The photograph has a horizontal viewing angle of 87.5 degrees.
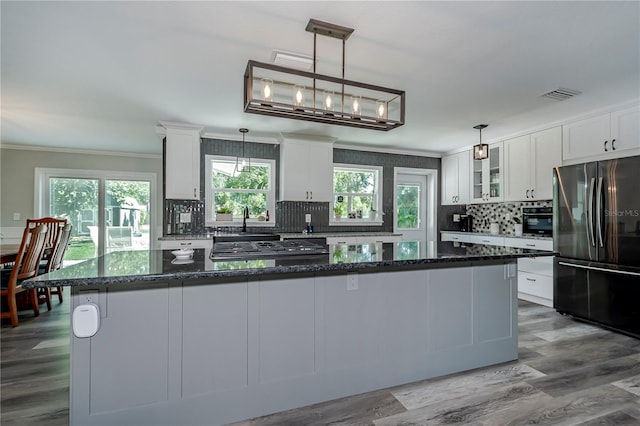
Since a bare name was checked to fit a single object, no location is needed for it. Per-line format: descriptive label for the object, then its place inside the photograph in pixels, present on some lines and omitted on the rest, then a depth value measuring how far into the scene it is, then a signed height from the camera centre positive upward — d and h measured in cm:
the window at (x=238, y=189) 486 +37
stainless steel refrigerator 310 -29
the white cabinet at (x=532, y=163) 417 +66
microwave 434 -10
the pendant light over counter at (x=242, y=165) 496 +73
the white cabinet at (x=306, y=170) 482 +64
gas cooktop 207 -24
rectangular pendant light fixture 191 +67
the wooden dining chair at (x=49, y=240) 390 -32
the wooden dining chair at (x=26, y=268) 337 -58
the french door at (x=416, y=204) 606 +17
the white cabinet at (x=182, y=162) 432 +67
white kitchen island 166 -69
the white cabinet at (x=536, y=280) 411 -86
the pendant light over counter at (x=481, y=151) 366 +68
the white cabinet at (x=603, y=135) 338 +85
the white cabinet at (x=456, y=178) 559 +61
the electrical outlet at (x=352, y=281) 212 -43
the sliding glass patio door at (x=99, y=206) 574 +13
